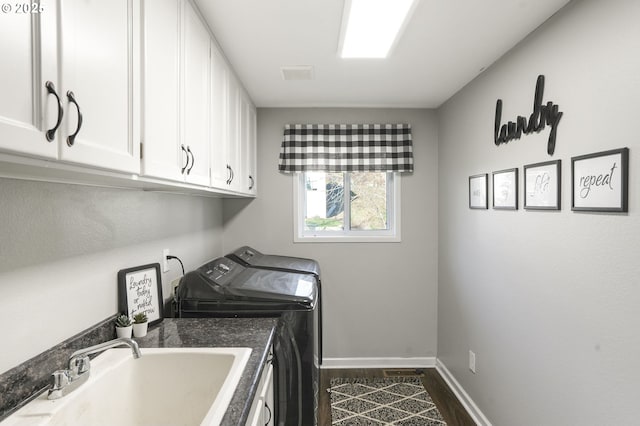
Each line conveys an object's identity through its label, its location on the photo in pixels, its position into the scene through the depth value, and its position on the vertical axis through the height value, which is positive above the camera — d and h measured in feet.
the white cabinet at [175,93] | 3.83 +1.42
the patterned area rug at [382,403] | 8.50 -4.68
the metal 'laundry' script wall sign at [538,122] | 5.77 +1.47
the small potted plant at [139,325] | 5.19 -1.56
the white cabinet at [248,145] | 8.91 +1.67
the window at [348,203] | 11.66 +0.24
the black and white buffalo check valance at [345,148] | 11.05 +1.82
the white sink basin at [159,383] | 3.95 -1.96
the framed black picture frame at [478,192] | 8.14 +0.41
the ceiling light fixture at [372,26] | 5.36 +2.93
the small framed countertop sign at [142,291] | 5.26 -1.18
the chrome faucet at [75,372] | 3.44 -1.52
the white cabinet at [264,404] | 4.17 -2.35
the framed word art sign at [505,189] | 6.93 +0.40
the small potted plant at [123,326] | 4.98 -1.51
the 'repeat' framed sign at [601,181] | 4.48 +0.36
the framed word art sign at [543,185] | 5.68 +0.39
